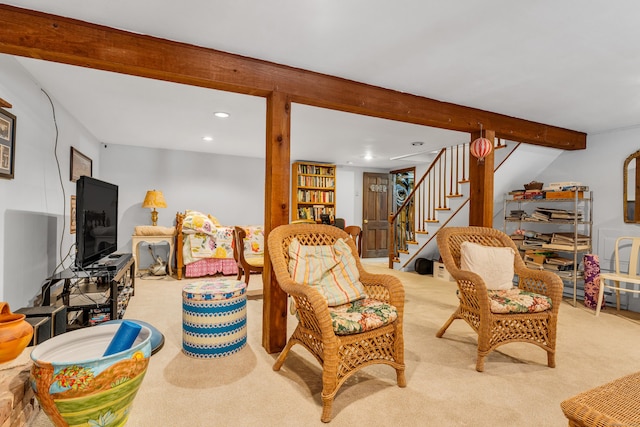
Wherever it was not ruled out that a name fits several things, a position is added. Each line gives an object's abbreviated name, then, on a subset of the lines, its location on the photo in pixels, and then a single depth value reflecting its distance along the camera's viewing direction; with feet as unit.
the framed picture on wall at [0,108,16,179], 7.73
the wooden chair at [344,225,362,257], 13.30
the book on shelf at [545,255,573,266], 13.62
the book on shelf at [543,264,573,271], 13.73
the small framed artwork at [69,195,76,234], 12.73
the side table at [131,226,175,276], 16.83
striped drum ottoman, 7.83
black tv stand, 9.00
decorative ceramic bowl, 3.43
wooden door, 25.31
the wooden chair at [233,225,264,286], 12.94
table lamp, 18.06
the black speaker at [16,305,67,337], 6.97
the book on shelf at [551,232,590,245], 13.56
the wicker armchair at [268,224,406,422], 5.85
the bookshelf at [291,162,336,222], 22.41
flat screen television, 9.23
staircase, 16.75
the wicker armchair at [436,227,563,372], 7.55
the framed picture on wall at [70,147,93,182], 12.89
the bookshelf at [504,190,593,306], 13.50
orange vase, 4.01
